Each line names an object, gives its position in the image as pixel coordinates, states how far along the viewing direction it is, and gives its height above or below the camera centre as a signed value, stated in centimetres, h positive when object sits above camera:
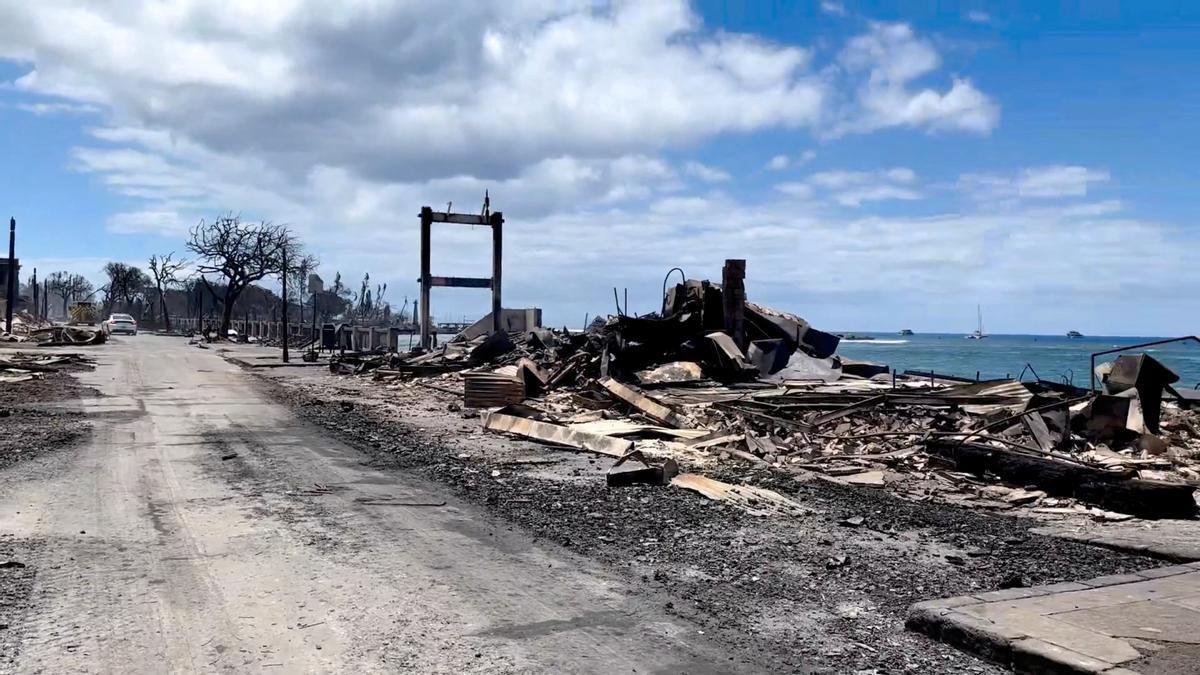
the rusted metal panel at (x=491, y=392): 1903 -141
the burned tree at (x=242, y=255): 6875 +534
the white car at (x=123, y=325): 6625 -12
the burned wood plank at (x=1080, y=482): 816 -151
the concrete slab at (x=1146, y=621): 468 -158
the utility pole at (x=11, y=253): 5019 +407
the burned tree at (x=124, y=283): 10144 +469
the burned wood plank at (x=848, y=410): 1384 -130
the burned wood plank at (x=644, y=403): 1500 -138
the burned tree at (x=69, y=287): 13188 +538
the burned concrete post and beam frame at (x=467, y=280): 3062 +172
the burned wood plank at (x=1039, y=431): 1127 -130
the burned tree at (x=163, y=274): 8825 +488
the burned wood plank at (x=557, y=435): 1242 -164
